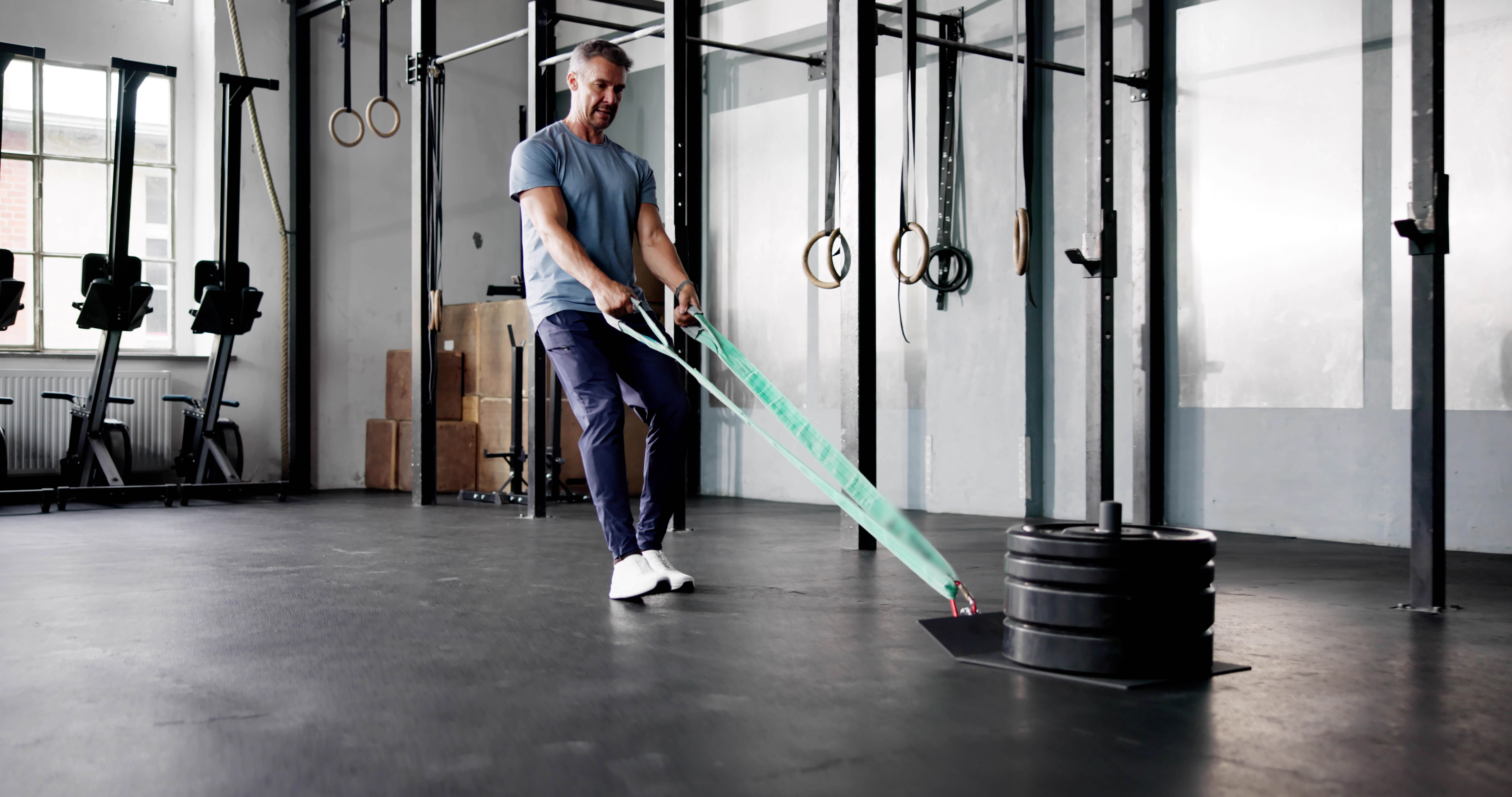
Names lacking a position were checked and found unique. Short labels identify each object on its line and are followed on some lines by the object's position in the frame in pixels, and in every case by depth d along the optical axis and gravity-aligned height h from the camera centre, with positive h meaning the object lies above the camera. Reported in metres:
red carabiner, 2.48 -0.42
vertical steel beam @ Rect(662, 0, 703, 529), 5.32 +1.17
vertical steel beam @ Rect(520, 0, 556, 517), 6.16 +1.40
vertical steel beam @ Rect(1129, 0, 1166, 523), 5.57 +0.86
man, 3.27 +0.30
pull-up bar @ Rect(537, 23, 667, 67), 5.66 +1.73
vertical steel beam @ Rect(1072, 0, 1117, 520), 4.15 +0.58
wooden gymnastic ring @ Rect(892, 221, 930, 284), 5.00 +0.61
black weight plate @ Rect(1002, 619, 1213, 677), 2.25 -0.46
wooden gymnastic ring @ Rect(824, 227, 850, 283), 4.68 +0.59
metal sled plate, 2.39 -0.50
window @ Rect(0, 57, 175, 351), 7.95 +1.42
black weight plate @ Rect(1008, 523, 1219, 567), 2.19 -0.25
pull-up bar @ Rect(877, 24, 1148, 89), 5.48 +1.64
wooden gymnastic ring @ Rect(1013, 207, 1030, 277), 4.27 +0.57
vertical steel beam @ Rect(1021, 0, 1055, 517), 6.14 +0.45
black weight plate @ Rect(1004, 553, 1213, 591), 2.20 -0.31
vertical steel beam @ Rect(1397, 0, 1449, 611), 3.12 +0.30
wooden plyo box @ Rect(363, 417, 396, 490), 8.59 -0.35
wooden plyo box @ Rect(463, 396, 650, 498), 7.77 -0.22
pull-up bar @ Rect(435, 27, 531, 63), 6.38 +1.92
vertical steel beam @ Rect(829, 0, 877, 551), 4.59 +0.69
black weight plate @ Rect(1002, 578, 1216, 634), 2.23 -0.38
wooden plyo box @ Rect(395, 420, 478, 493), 8.07 -0.33
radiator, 7.64 -0.08
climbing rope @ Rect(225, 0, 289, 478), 8.56 +0.28
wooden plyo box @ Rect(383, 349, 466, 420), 8.20 +0.13
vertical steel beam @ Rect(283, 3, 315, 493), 8.59 +1.22
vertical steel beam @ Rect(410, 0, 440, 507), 6.97 +0.79
